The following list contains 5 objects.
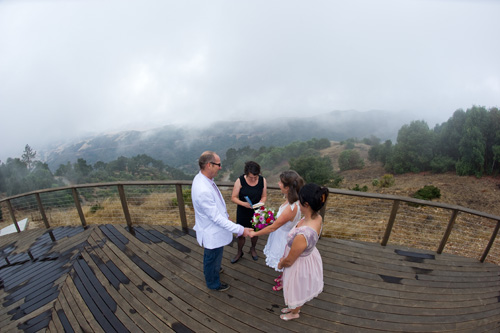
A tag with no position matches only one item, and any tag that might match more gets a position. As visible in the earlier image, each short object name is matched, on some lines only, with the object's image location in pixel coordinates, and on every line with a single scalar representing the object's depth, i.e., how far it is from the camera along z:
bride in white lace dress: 2.57
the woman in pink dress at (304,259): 2.10
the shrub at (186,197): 11.59
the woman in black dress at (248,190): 3.04
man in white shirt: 2.43
